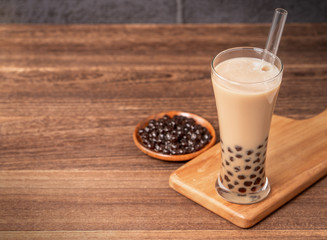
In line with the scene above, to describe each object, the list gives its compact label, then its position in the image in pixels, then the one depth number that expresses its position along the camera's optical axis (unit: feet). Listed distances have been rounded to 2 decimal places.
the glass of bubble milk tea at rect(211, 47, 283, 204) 2.81
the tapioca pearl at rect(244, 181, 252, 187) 3.20
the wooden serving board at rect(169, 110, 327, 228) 3.10
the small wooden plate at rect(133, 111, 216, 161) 3.61
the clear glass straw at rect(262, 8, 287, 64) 2.82
